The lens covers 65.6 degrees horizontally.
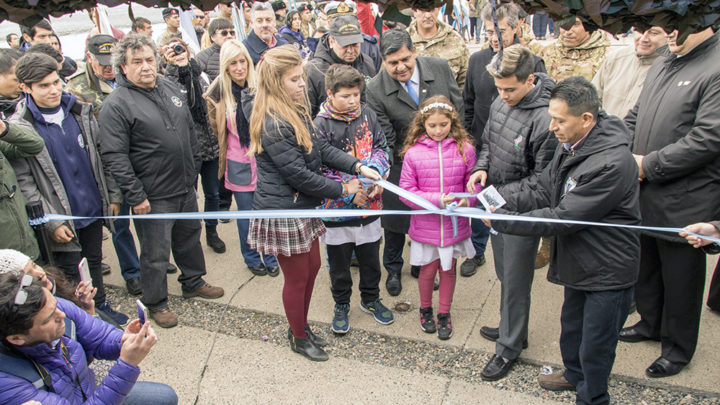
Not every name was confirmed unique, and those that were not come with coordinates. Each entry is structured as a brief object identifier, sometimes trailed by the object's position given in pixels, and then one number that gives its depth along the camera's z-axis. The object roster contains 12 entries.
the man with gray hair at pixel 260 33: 6.18
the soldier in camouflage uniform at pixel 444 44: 5.49
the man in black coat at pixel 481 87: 4.91
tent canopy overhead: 1.39
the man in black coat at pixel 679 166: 3.10
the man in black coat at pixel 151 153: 3.97
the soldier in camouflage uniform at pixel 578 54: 4.84
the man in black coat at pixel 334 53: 4.79
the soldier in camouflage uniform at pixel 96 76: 4.89
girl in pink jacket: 3.89
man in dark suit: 4.26
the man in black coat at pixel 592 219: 2.77
